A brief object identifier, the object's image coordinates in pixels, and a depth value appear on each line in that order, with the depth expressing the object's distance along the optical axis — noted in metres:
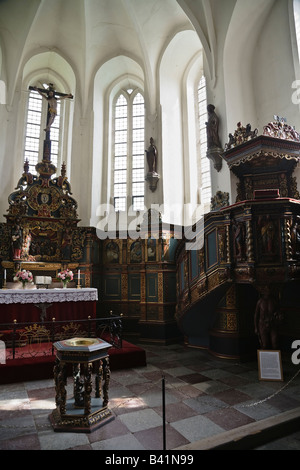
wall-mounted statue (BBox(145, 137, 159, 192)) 11.48
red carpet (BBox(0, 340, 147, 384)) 5.78
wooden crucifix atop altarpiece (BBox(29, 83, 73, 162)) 11.07
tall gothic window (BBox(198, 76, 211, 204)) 11.80
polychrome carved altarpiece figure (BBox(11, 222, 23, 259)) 9.82
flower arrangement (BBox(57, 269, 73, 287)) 9.20
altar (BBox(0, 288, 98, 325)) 7.49
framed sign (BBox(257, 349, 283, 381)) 5.72
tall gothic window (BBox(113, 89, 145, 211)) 13.06
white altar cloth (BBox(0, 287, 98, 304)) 7.48
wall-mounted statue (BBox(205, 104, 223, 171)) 9.25
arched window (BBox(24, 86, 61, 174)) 12.91
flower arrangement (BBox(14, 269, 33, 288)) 8.73
